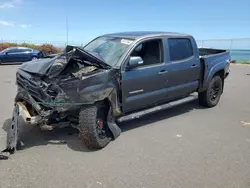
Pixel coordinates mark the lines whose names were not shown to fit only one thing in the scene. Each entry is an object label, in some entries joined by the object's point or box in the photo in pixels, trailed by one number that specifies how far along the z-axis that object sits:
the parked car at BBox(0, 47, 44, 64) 15.64
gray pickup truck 3.28
